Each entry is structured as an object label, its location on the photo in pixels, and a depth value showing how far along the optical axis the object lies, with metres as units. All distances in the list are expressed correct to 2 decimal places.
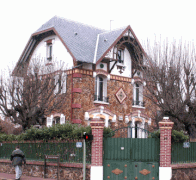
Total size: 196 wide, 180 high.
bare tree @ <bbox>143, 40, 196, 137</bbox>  19.58
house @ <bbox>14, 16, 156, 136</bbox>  24.92
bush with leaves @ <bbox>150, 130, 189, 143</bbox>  16.91
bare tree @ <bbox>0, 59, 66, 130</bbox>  21.84
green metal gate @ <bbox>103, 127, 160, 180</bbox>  16.36
